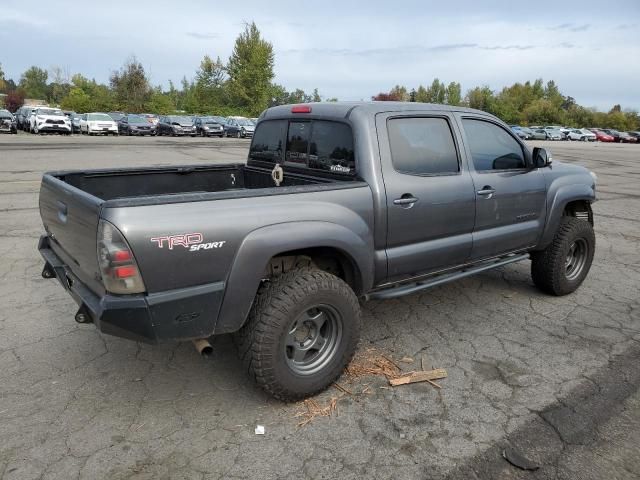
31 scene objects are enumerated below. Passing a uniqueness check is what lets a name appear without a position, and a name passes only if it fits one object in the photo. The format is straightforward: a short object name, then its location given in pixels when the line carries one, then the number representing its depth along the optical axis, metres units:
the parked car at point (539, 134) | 50.78
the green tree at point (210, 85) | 62.19
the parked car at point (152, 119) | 34.20
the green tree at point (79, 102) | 55.53
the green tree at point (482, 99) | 77.01
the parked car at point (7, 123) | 27.58
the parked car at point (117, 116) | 35.16
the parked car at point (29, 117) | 29.24
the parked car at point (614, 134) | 55.75
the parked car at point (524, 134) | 46.63
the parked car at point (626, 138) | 54.88
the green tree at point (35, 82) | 102.19
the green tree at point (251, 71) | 58.41
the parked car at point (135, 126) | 32.66
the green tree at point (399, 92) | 92.81
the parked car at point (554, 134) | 50.74
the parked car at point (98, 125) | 29.84
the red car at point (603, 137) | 54.77
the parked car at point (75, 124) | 31.57
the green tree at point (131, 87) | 54.44
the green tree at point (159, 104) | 55.97
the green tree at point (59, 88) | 74.81
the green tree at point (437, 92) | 86.06
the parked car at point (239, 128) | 35.31
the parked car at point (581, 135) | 53.03
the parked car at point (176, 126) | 33.78
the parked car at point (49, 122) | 28.06
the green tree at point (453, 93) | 82.12
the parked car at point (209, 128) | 34.66
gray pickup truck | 2.45
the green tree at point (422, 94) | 87.29
